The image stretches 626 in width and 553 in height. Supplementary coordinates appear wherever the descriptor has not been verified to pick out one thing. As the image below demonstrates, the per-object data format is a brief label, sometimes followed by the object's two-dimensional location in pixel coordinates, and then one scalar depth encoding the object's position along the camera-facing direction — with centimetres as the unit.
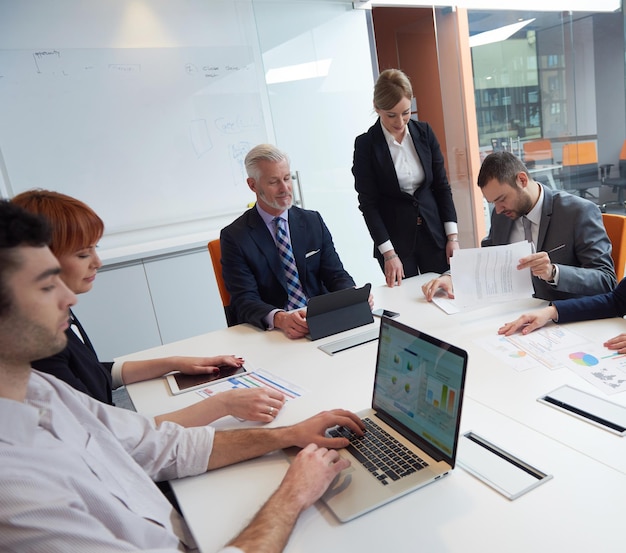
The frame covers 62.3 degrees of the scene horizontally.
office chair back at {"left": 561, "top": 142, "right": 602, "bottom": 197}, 474
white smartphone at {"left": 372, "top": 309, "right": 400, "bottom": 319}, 201
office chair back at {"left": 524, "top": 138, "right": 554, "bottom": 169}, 473
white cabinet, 341
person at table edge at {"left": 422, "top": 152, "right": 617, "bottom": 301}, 183
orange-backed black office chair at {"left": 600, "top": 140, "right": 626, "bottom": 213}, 468
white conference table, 86
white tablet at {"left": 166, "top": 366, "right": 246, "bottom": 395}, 163
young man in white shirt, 74
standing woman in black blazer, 274
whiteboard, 329
